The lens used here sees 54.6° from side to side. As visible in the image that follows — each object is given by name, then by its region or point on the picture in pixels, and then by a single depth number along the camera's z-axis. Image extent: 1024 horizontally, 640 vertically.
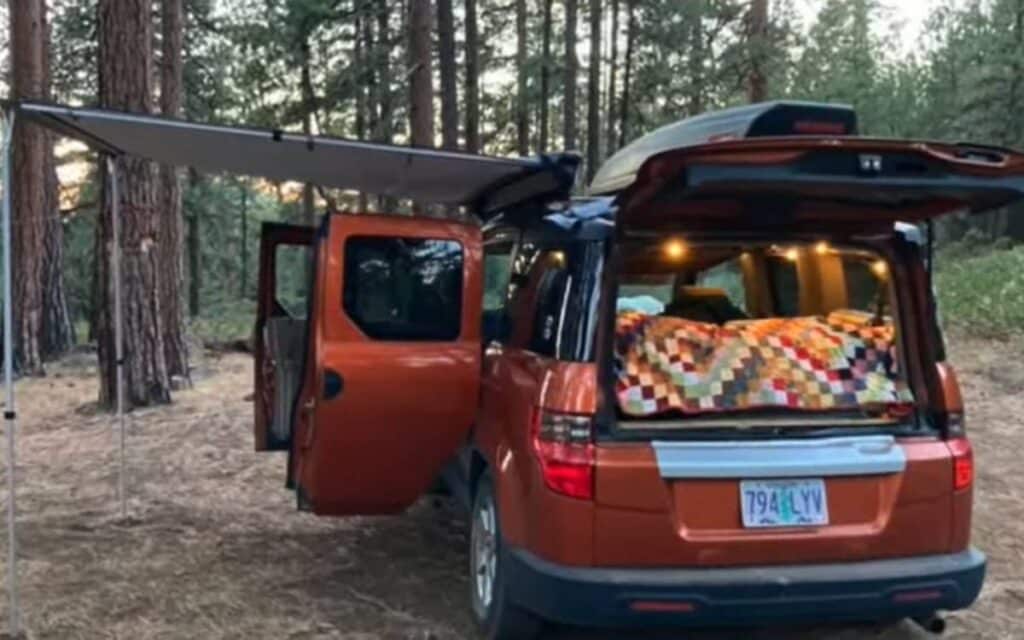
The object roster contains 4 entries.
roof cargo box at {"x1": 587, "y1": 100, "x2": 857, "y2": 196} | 3.72
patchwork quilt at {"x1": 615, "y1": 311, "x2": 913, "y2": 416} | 3.49
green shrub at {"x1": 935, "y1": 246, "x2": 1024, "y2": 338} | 12.66
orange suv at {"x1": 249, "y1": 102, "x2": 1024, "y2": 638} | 3.22
